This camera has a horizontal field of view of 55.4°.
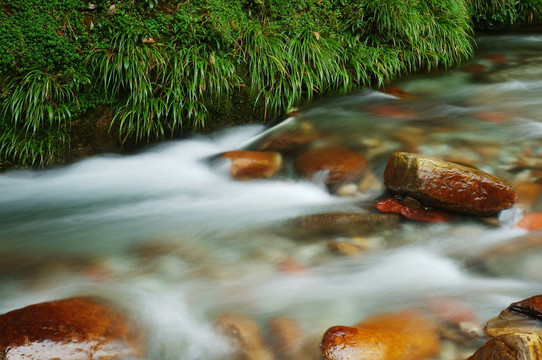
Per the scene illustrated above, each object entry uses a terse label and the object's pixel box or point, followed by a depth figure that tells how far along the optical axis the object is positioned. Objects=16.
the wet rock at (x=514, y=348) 2.13
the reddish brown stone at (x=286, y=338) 2.69
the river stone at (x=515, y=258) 3.29
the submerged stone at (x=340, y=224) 3.82
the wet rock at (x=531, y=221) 3.71
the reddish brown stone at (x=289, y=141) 5.09
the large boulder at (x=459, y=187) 3.79
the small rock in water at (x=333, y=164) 4.53
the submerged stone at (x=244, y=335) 2.69
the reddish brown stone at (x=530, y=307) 2.65
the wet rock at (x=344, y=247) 3.59
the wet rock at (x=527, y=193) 3.89
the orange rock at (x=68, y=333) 2.51
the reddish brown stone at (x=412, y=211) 3.92
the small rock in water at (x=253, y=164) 4.76
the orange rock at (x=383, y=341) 2.56
